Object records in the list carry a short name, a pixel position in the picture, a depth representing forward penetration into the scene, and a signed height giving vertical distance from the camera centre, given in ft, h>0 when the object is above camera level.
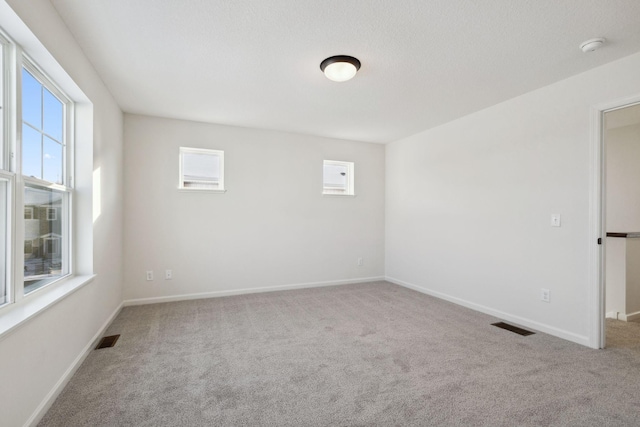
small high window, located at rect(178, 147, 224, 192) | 14.12 +2.13
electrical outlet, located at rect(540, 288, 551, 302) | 10.15 -2.63
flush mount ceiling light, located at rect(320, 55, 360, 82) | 8.31 +4.11
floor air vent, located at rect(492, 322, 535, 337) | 10.07 -3.86
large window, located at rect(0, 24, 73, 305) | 5.61 +0.79
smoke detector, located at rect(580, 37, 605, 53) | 7.43 +4.24
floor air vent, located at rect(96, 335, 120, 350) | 8.94 -3.85
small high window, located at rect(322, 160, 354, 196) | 17.20 +2.11
